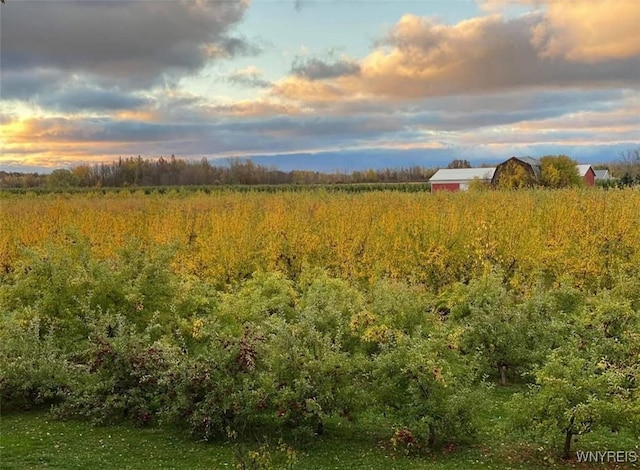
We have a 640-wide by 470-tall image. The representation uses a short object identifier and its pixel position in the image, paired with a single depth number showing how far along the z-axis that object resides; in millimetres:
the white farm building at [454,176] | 59906
